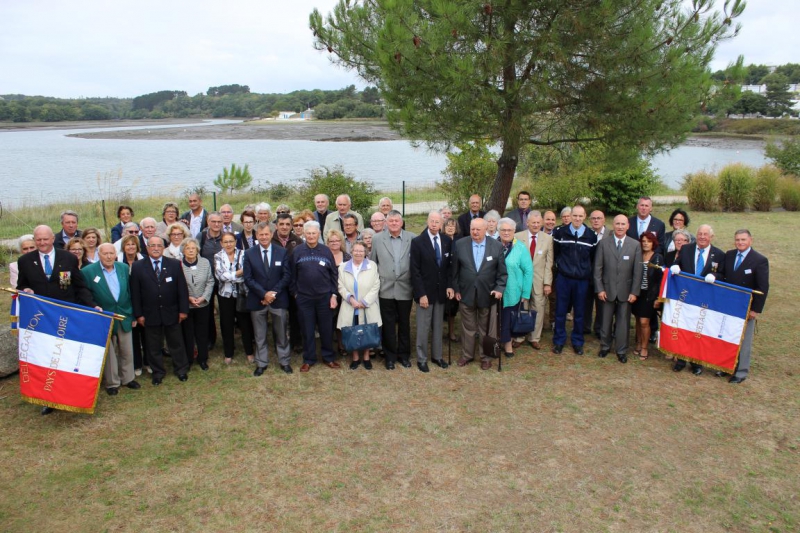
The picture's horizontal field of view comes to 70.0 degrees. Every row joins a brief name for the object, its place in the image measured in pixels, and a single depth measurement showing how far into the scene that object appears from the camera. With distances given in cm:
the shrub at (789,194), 1802
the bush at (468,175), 1544
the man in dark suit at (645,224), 692
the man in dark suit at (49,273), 527
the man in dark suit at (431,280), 609
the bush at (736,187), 1755
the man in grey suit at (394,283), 618
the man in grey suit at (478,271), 607
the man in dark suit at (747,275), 581
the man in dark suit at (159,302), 563
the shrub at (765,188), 1773
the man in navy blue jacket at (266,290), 595
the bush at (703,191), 1772
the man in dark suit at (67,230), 652
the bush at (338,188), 1374
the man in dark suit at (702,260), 608
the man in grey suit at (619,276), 632
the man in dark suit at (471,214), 757
